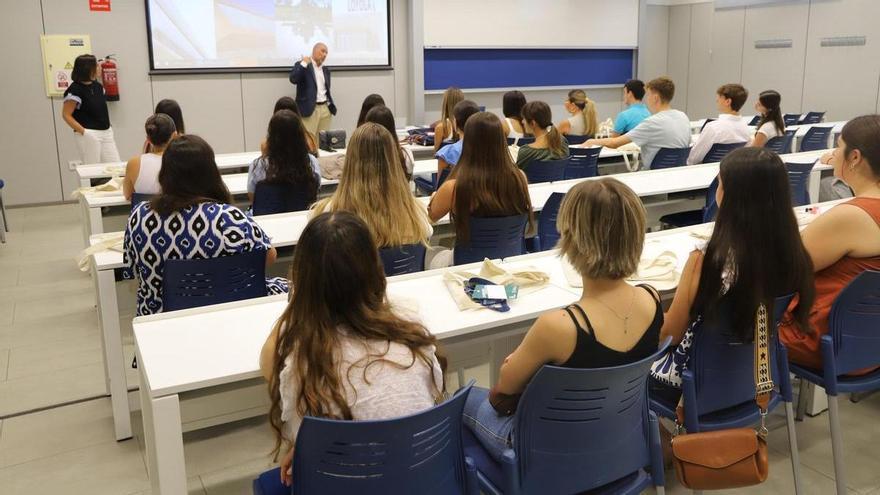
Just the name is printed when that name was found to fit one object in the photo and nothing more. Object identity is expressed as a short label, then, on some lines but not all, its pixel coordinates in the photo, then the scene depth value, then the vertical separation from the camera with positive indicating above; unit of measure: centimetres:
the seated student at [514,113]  632 -12
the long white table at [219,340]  180 -66
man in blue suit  882 +15
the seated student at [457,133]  472 -23
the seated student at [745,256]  209 -45
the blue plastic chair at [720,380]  211 -81
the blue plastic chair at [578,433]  168 -78
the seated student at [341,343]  153 -50
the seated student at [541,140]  485 -27
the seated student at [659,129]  583 -25
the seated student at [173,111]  508 -5
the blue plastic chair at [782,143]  602 -38
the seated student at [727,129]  577 -25
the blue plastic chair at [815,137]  704 -39
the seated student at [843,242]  235 -46
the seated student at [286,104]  554 -2
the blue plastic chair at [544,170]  484 -46
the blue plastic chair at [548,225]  376 -64
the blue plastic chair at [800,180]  441 -50
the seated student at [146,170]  404 -36
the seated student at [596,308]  175 -51
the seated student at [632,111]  668 -12
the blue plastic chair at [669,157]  567 -46
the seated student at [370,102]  579 -1
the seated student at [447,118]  609 -15
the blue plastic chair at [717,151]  565 -41
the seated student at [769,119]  608 -19
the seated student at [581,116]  702 -16
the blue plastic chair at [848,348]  229 -79
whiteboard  1022 +110
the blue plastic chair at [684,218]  485 -78
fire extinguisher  794 +29
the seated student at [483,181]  331 -36
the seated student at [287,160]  391 -31
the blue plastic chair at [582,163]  533 -46
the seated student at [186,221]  265 -42
